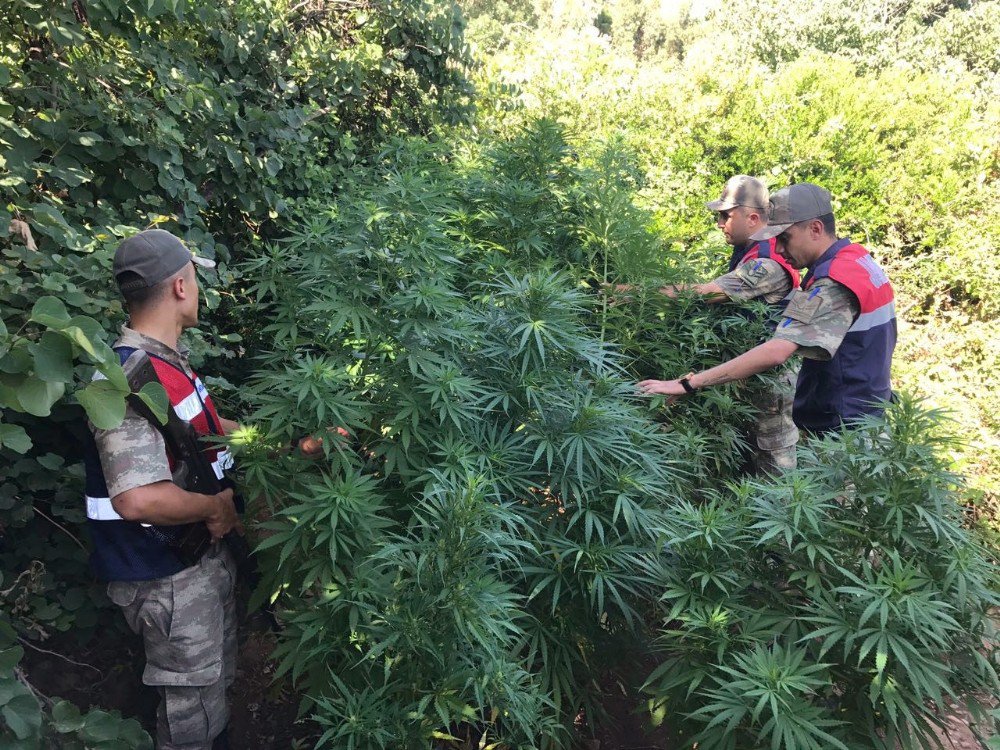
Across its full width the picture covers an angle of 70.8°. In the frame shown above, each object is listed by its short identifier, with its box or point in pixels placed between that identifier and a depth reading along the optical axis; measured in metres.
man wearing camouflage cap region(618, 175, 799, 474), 3.44
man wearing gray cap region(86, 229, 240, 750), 1.95
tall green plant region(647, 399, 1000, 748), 1.75
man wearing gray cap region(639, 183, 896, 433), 3.04
